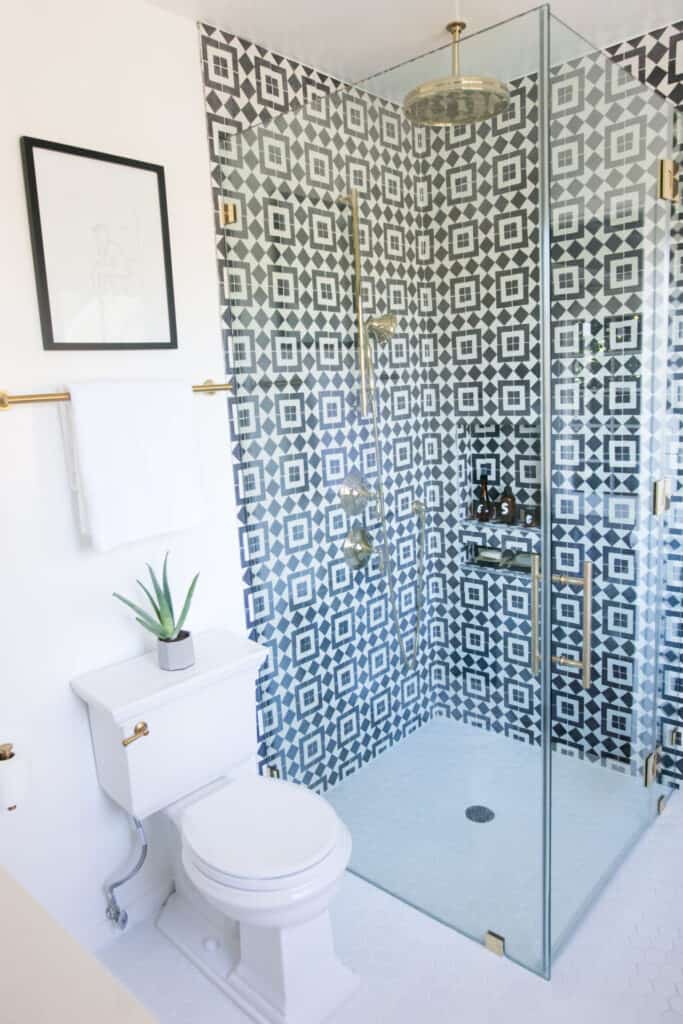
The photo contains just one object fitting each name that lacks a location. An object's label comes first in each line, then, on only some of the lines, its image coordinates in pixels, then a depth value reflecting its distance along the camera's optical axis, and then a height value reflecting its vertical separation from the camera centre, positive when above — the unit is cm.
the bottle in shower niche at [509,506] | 191 -36
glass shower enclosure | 182 -26
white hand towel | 186 -19
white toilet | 169 -110
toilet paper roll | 174 -92
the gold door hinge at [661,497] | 233 -43
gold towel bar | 175 -1
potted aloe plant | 202 -68
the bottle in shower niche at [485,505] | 198 -36
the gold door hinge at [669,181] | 220 +55
